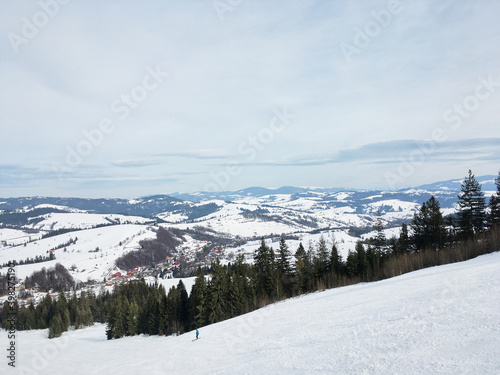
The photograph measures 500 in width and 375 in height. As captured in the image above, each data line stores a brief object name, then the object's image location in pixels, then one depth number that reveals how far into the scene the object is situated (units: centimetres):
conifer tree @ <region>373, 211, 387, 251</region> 4741
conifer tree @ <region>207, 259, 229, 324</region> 3794
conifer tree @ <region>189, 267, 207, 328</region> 3766
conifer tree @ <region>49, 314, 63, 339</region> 5366
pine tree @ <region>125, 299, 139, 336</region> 4881
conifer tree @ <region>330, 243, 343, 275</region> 4440
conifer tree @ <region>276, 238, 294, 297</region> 4355
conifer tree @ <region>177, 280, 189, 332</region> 4253
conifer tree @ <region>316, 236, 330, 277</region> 4469
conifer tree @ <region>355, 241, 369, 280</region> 4082
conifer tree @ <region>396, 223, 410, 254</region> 4158
